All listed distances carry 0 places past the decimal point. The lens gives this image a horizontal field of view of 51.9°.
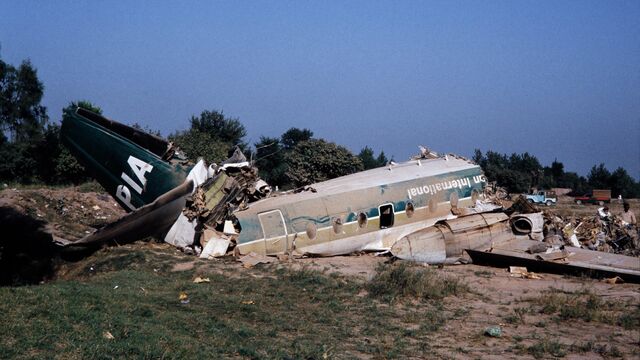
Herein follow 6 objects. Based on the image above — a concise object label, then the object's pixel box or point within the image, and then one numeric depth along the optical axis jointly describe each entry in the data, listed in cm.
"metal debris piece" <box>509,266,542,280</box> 1886
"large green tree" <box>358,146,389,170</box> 6075
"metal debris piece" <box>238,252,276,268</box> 1794
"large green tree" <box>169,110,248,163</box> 3978
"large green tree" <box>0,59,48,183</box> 6081
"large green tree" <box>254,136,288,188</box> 5059
